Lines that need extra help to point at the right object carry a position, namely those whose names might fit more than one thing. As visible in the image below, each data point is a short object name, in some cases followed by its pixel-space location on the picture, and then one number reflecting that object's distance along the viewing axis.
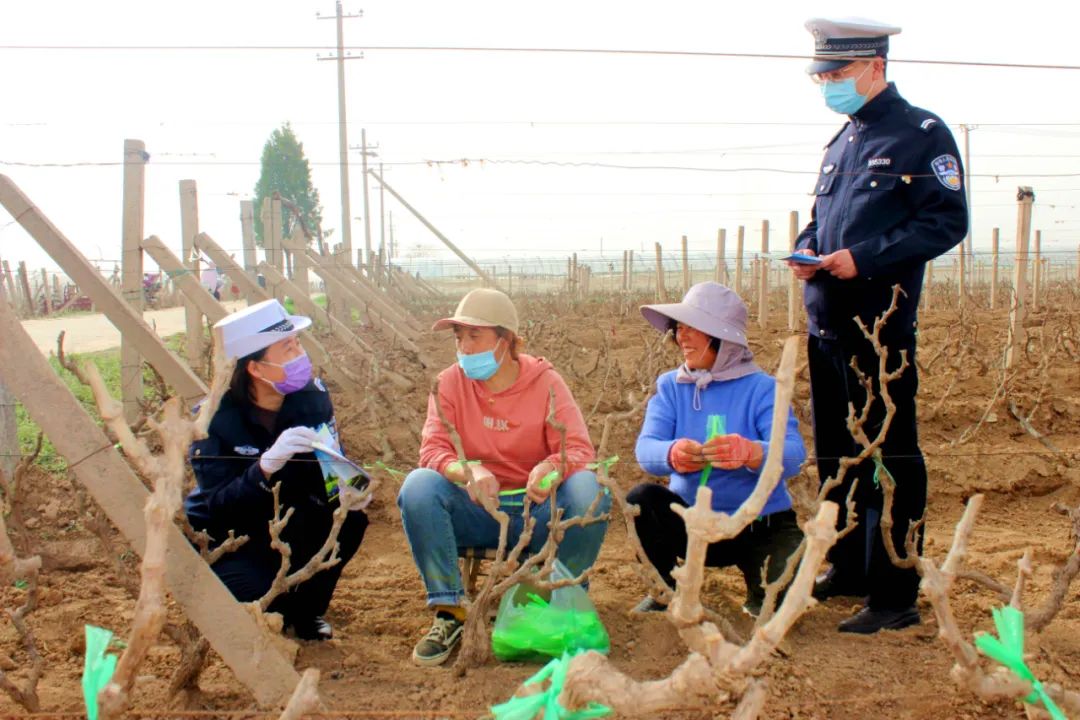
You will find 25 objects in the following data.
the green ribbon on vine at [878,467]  2.80
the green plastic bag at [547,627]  2.60
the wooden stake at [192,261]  5.95
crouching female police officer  2.84
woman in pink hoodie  2.80
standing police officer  2.84
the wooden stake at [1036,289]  12.32
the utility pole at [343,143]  23.17
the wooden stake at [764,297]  10.96
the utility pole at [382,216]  36.63
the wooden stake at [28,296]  17.70
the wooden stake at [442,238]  18.23
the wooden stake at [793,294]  10.15
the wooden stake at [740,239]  14.32
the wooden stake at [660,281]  15.42
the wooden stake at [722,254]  13.17
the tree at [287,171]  59.97
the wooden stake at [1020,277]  6.68
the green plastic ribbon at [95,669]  1.63
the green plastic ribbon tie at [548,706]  1.59
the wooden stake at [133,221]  5.11
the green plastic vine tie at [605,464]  2.41
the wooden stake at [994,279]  11.28
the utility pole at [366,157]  35.97
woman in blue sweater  2.94
